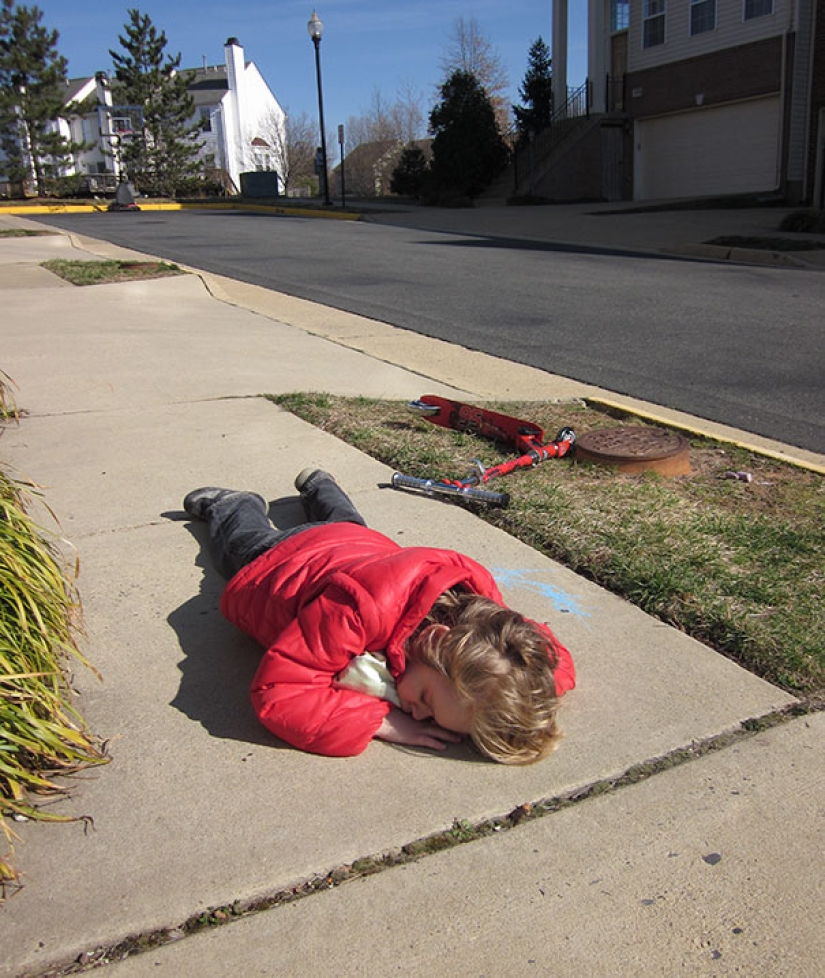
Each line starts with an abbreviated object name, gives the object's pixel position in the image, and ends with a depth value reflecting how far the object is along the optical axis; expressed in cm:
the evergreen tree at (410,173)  3278
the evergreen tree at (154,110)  4728
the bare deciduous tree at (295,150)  5584
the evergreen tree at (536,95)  3284
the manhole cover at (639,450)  429
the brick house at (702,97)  2205
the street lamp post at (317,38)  2655
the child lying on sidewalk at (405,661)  222
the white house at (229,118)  6297
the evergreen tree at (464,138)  3002
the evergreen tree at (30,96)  4175
